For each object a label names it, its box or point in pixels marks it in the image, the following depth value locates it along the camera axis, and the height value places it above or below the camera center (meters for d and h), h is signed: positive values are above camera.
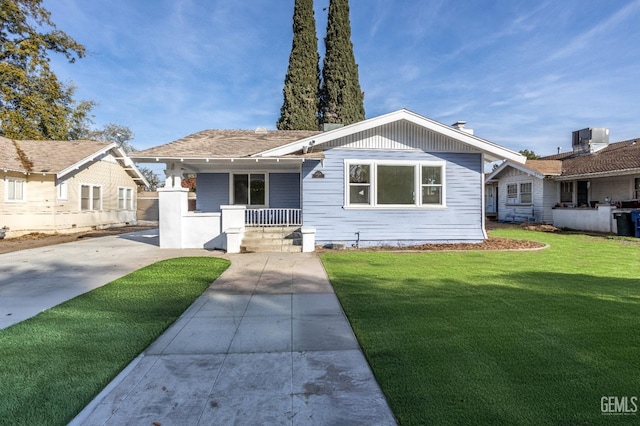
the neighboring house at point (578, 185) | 16.17 +1.36
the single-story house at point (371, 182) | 11.16 +0.95
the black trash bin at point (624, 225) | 14.30 -0.67
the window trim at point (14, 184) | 16.05 +1.14
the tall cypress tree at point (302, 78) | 27.23 +10.82
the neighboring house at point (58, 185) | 16.53 +1.42
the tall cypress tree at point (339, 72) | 28.38 +11.63
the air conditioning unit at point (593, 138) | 20.83 +4.36
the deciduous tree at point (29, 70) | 22.84 +9.73
